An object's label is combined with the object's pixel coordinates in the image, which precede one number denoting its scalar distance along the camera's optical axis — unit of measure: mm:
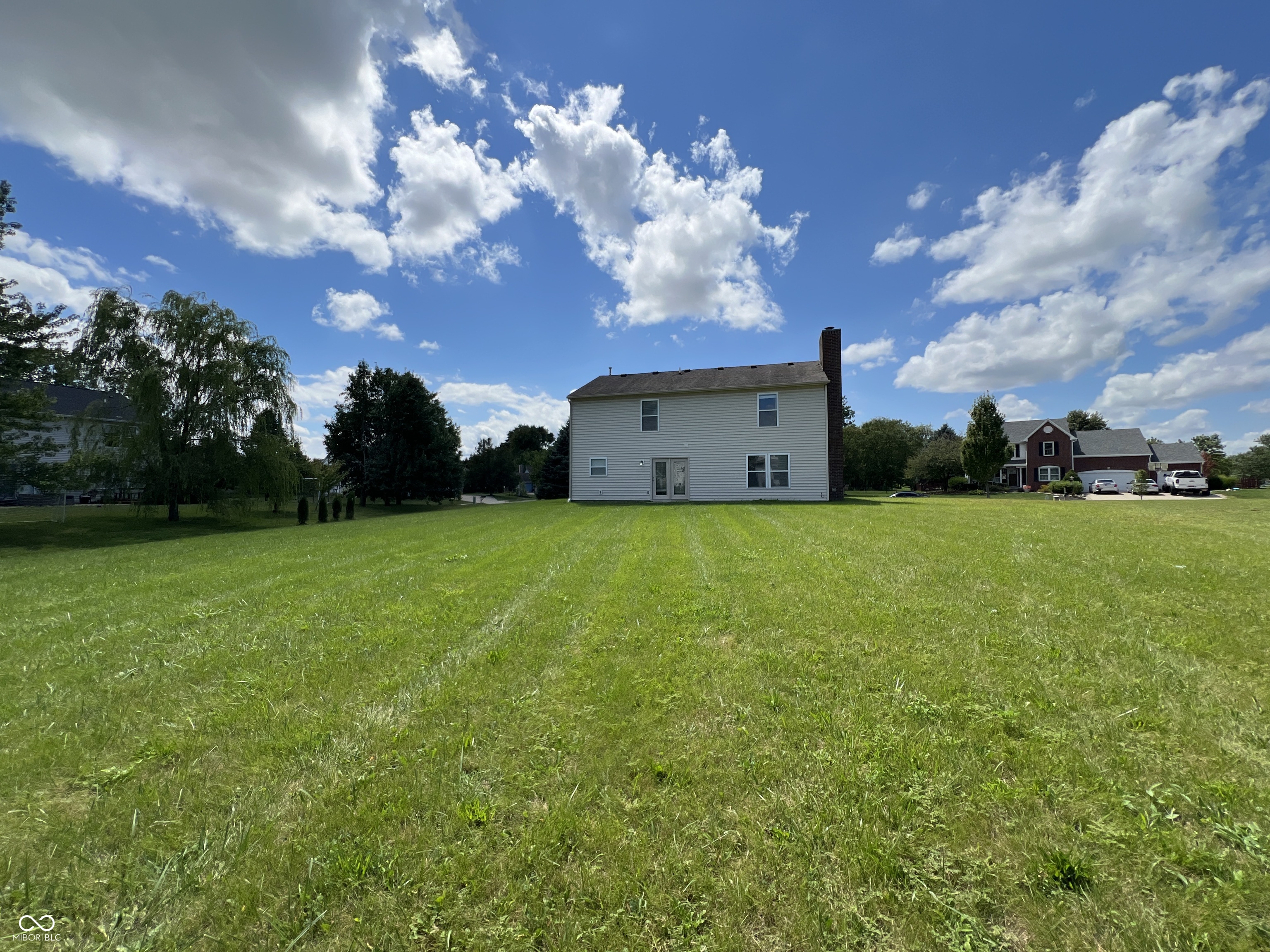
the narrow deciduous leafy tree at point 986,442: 34875
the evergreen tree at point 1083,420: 70000
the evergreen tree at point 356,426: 32969
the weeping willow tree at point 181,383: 17203
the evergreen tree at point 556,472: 35000
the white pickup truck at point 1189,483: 26891
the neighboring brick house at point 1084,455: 45500
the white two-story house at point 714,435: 20594
